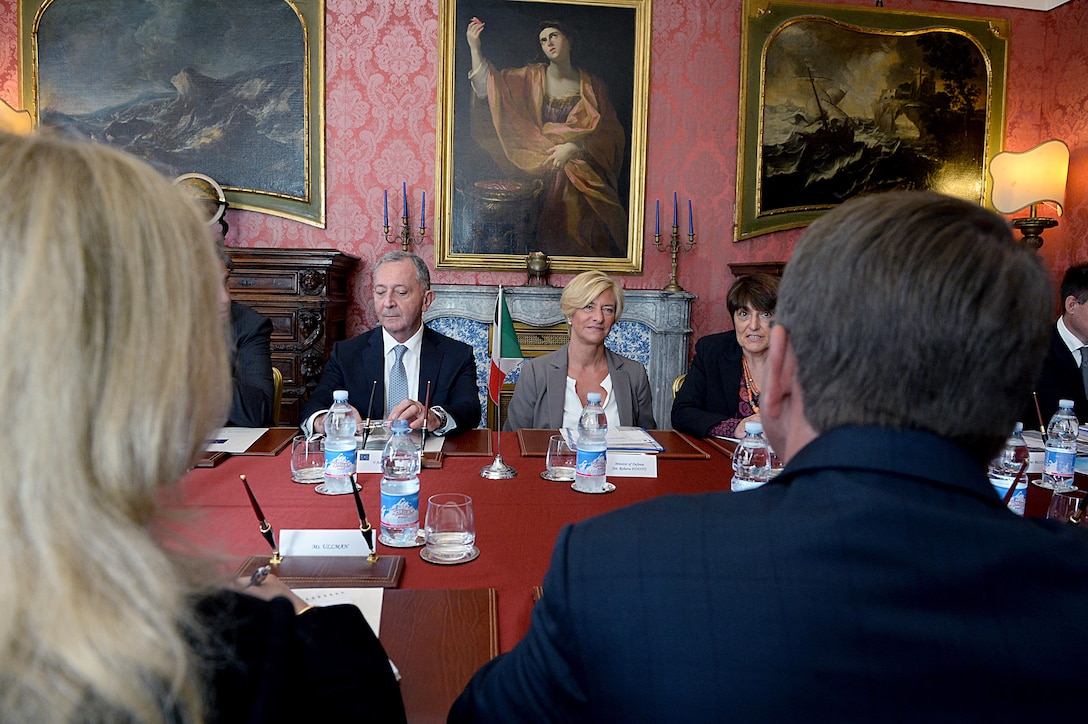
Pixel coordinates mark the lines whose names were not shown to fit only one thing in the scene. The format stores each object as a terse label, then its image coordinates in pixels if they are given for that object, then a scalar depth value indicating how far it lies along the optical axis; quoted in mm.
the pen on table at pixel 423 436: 2484
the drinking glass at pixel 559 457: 2250
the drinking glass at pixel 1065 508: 1827
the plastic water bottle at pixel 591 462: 2035
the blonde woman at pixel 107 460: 540
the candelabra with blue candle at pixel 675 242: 5469
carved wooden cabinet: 4664
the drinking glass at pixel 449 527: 1555
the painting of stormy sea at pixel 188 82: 5020
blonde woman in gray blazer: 3393
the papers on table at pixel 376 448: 2252
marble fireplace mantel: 5344
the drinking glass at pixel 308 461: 2136
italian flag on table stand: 2859
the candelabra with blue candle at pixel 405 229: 5316
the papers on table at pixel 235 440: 2451
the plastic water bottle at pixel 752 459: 2183
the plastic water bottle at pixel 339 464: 2027
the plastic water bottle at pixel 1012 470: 1982
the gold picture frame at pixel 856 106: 5578
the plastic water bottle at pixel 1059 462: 2240
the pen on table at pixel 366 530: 1537
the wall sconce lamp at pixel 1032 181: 5359
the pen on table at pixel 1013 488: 1963
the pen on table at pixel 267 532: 1468
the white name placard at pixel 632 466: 2285
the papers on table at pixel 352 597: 1254
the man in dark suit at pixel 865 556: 702
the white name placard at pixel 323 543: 1508
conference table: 1104
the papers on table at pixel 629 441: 2557
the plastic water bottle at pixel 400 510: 1628
